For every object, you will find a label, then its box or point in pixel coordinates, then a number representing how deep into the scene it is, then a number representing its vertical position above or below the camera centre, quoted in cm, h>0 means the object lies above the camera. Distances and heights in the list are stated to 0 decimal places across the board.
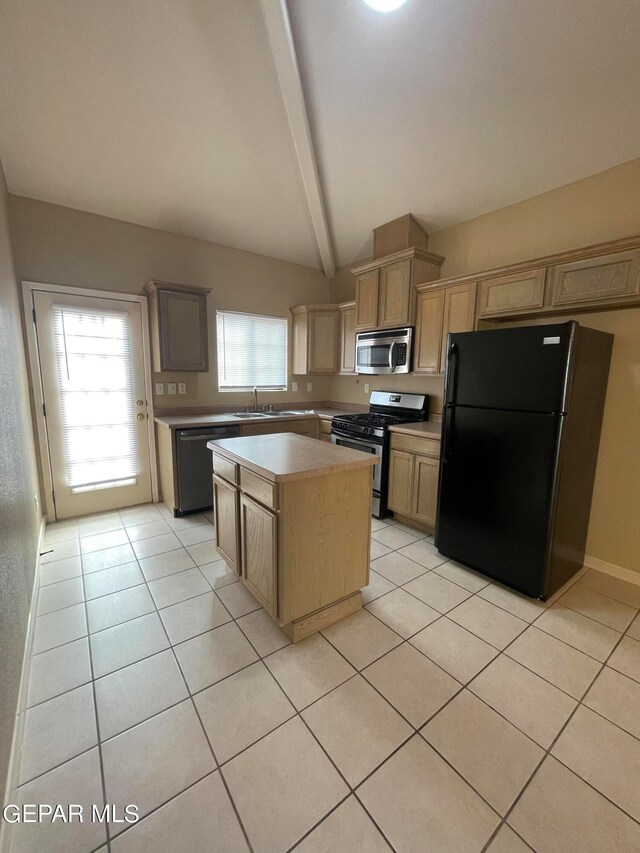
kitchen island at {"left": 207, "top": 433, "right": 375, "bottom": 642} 179 -81
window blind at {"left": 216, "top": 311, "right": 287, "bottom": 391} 411 +29
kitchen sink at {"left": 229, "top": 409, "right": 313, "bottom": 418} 397 -44
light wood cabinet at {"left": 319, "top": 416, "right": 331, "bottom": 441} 404 -59
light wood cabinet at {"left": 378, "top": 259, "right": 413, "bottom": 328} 336 +79
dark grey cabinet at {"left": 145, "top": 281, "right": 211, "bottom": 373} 335 +46
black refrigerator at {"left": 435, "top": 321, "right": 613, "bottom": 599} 209 -44
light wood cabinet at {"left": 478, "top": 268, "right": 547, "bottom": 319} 250 +63
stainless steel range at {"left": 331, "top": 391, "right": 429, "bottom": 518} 332 -47
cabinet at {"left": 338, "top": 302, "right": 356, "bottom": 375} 414 +46
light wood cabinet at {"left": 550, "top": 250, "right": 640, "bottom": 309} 211 +62
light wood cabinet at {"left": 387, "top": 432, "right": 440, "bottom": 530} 296 -87
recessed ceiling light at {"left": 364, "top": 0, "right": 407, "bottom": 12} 186 +195
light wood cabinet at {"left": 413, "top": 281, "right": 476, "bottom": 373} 295 +51
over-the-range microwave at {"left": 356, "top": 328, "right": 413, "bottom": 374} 344 +27
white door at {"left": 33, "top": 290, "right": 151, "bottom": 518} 310 -24
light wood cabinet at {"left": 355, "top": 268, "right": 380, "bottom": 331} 367 +82
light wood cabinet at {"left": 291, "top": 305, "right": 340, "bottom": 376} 434 +48
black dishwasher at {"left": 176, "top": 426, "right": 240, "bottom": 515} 332 -87
